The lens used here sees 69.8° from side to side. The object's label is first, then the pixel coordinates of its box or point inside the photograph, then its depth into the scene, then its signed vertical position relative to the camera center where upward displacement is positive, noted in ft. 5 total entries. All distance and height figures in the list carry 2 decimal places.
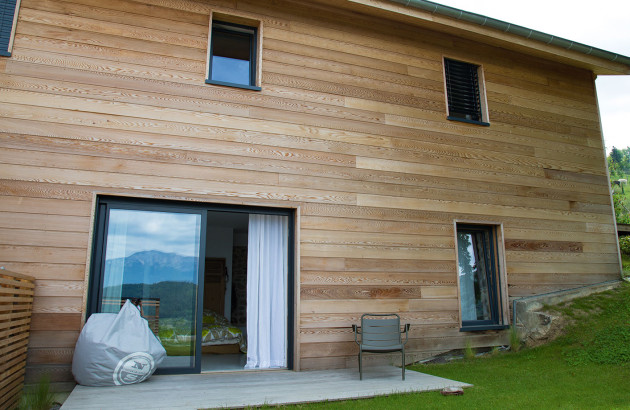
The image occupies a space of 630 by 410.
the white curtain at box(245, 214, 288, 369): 16.61 -0.09
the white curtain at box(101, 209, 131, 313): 14.62 +1.00
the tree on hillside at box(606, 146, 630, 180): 145.24 +44.52
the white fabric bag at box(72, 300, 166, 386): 12.98 -1.79
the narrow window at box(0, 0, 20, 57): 14.90 +8.84
